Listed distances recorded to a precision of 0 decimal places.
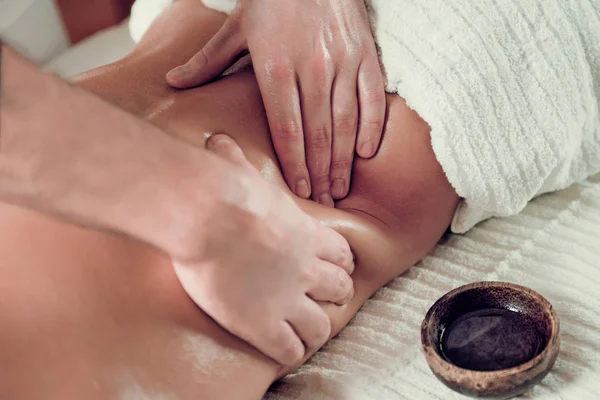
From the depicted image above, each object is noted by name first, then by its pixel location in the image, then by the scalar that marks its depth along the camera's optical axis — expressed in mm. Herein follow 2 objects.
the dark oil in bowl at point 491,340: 873
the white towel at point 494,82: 976
